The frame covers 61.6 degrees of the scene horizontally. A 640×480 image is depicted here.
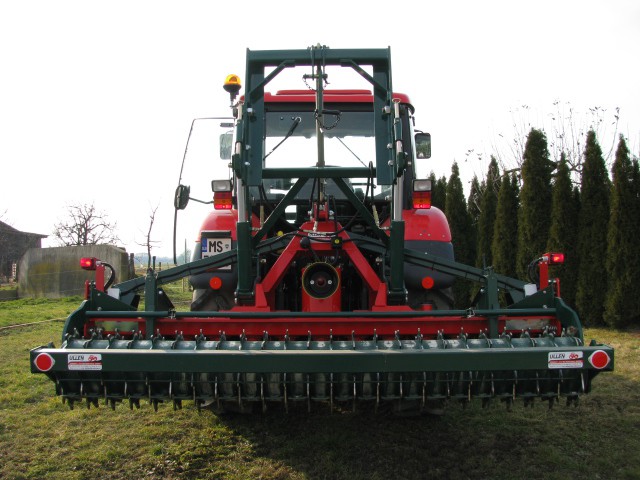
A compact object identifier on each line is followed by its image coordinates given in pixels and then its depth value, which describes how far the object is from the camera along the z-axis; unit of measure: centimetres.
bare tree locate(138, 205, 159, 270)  1784
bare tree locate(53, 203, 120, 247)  3444
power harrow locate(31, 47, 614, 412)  286
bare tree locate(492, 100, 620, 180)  1811
